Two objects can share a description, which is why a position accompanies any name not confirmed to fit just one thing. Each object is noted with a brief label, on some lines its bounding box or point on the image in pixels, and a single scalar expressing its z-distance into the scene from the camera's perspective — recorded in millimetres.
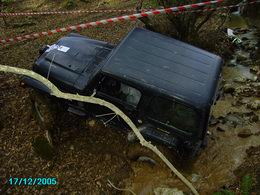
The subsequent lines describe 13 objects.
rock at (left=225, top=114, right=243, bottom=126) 6218
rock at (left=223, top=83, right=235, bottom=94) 7037
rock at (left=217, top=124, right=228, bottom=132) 6023
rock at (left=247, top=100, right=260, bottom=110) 6527
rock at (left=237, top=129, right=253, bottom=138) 5839
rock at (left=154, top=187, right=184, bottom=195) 4443
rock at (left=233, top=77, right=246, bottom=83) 7405
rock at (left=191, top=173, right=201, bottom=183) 4829
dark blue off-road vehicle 4121
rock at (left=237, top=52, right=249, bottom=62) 8242
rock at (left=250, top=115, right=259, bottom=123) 6197
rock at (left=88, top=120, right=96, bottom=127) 5365
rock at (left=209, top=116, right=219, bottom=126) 6156
